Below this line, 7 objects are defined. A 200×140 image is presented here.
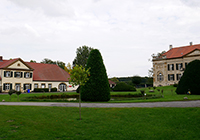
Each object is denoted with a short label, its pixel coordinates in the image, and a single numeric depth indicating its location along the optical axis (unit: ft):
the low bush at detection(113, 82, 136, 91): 142.61
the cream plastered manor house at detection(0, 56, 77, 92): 150.92
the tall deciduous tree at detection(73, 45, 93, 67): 251.60
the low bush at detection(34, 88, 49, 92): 159.53
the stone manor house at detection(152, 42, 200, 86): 187.95
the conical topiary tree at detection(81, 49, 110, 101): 68.54
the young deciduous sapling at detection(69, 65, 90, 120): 37.09
